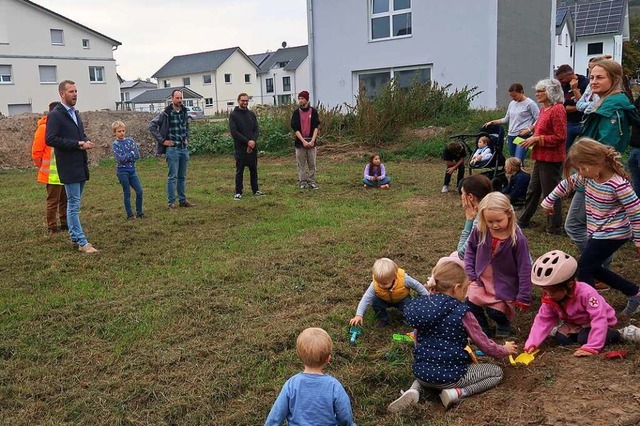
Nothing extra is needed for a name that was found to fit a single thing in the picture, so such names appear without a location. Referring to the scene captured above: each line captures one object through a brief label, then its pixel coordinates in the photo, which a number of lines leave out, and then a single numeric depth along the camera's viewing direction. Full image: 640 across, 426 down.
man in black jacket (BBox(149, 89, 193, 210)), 9.12
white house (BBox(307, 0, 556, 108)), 17.73
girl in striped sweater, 4.08
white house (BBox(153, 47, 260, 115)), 72.00
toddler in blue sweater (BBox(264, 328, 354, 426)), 2.70
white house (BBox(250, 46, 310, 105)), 69.25
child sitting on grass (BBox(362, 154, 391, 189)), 10.75
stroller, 8.97
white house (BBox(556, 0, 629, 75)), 43.72
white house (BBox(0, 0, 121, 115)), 46.56
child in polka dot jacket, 3.22
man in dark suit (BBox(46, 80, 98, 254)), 6.70
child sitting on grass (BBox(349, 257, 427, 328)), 4.18
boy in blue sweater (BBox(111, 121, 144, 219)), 8.45
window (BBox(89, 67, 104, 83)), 52.22
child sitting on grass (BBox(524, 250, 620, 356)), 3.54
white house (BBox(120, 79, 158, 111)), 85.00
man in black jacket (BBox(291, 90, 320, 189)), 10.67
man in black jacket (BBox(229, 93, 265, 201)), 9.98
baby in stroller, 9.20
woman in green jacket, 4.86
